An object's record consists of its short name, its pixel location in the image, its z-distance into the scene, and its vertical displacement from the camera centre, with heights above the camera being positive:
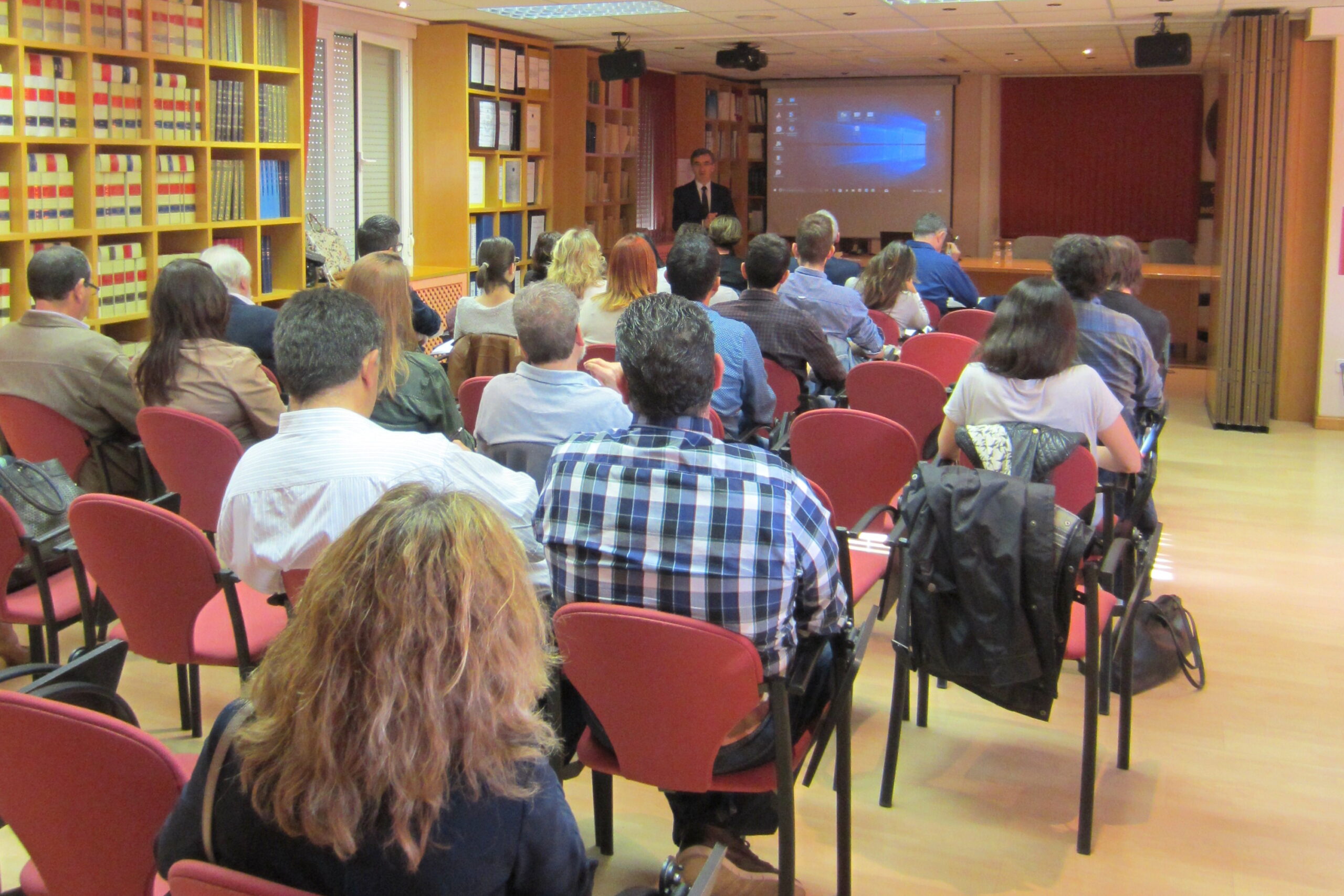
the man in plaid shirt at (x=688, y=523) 2.02 -0.41
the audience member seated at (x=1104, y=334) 4.22 -0.16
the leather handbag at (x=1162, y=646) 3.63 -1.10
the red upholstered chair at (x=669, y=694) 1.92 -0.70
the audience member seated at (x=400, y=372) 3.49 -0.26
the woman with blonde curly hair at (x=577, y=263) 5.43 +0.11
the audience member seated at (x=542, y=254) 6.46 +0.18
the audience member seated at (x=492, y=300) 4.91 -0.06
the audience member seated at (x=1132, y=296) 4.98 -0.02
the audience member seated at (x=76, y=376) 3.73 -0.30
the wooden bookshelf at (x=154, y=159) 5.06 +0.59
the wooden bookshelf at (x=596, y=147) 9.99 +1.23
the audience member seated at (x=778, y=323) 4.80 -0.14
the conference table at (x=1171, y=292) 10.17 -0.02
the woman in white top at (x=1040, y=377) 3.31 -0.25
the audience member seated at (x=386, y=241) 5.66 +0.21
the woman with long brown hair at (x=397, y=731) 1.18 -0.46
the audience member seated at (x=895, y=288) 6.27 +0.00
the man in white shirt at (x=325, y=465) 2.27 -0.35
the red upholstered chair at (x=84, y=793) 1.48 -0.66
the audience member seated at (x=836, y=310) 5.49 -0.10
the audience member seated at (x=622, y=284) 4.89 +0.01
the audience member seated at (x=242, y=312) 4.50 -0.11
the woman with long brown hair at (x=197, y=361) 3.59 -0.24
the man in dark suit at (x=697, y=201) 10.96 +0.80
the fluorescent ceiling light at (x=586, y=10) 7.56 +1.82
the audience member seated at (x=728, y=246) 7.08 +0.25
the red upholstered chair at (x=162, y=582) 2.45 -0.64
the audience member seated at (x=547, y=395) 3.05 -0.28
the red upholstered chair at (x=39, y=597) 2.73 -0.78
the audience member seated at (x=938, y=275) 7.32 +0.09
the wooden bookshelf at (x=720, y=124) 12.47 +1.78
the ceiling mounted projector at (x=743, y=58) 9.66 +1.87
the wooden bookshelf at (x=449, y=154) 8.61 +0.98
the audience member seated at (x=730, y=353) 4.13 -0.23
